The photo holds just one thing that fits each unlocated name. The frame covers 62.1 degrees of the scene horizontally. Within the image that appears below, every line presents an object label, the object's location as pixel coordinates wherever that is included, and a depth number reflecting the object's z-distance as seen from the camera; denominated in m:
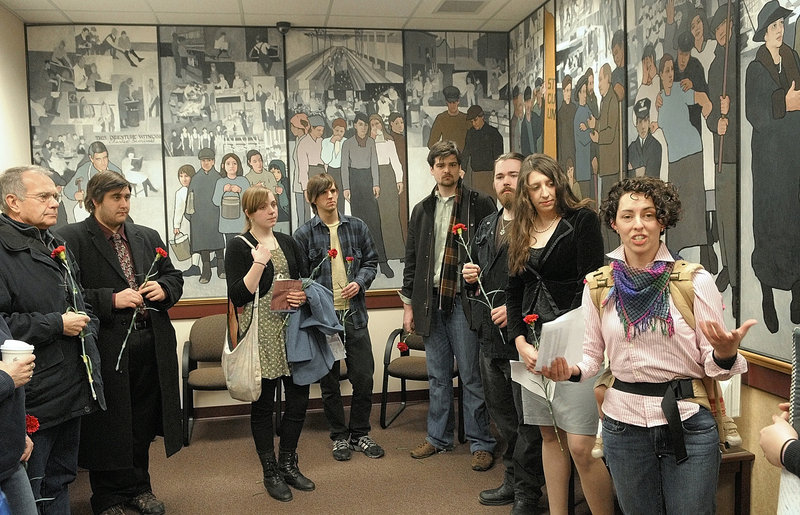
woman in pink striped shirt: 1.92
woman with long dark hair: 2.59
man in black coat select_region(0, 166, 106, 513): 2.53
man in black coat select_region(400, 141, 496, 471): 3.86
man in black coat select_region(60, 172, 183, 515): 3.14
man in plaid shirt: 4.07
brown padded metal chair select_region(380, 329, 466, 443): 4.75
